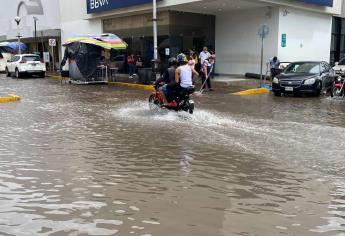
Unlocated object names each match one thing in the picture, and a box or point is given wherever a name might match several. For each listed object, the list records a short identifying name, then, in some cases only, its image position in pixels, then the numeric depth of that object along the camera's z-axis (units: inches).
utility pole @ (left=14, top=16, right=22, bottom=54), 1535.7
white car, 1186.0
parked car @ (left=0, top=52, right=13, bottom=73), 1545.3
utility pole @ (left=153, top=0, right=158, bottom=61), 860.0
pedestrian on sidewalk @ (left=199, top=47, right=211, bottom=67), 854.5
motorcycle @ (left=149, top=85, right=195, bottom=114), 460.3
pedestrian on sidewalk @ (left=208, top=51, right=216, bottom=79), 797.7
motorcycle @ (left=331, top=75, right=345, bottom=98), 663.8
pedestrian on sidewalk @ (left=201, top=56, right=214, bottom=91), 770.3
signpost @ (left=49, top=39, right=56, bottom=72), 1264.8
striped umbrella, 911.0
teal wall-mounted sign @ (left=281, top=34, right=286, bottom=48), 956.6
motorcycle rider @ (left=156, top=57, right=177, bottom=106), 470.6
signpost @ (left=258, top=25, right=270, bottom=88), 764.6
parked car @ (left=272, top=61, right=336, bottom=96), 685.9
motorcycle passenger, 457.4
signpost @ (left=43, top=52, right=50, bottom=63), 1413.5
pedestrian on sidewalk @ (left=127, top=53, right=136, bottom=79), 1100.0
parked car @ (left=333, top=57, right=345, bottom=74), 807.1
